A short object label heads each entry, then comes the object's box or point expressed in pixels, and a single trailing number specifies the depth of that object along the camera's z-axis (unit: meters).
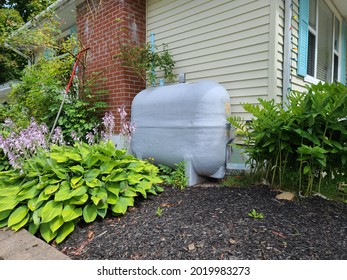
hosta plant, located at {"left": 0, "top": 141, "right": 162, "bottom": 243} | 2.09
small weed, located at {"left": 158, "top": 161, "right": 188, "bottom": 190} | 3.12
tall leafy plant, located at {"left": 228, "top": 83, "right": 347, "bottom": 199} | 2.22
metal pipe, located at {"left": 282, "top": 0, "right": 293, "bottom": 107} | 3.29
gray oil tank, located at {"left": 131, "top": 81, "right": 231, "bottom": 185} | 3.13
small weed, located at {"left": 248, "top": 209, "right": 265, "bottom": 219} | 2.04
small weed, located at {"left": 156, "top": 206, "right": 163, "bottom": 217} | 2.25
